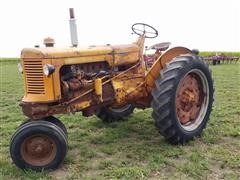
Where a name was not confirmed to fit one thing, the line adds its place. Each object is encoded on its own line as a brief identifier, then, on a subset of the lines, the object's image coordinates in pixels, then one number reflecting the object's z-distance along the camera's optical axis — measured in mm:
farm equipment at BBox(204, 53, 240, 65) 20164
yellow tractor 2917
